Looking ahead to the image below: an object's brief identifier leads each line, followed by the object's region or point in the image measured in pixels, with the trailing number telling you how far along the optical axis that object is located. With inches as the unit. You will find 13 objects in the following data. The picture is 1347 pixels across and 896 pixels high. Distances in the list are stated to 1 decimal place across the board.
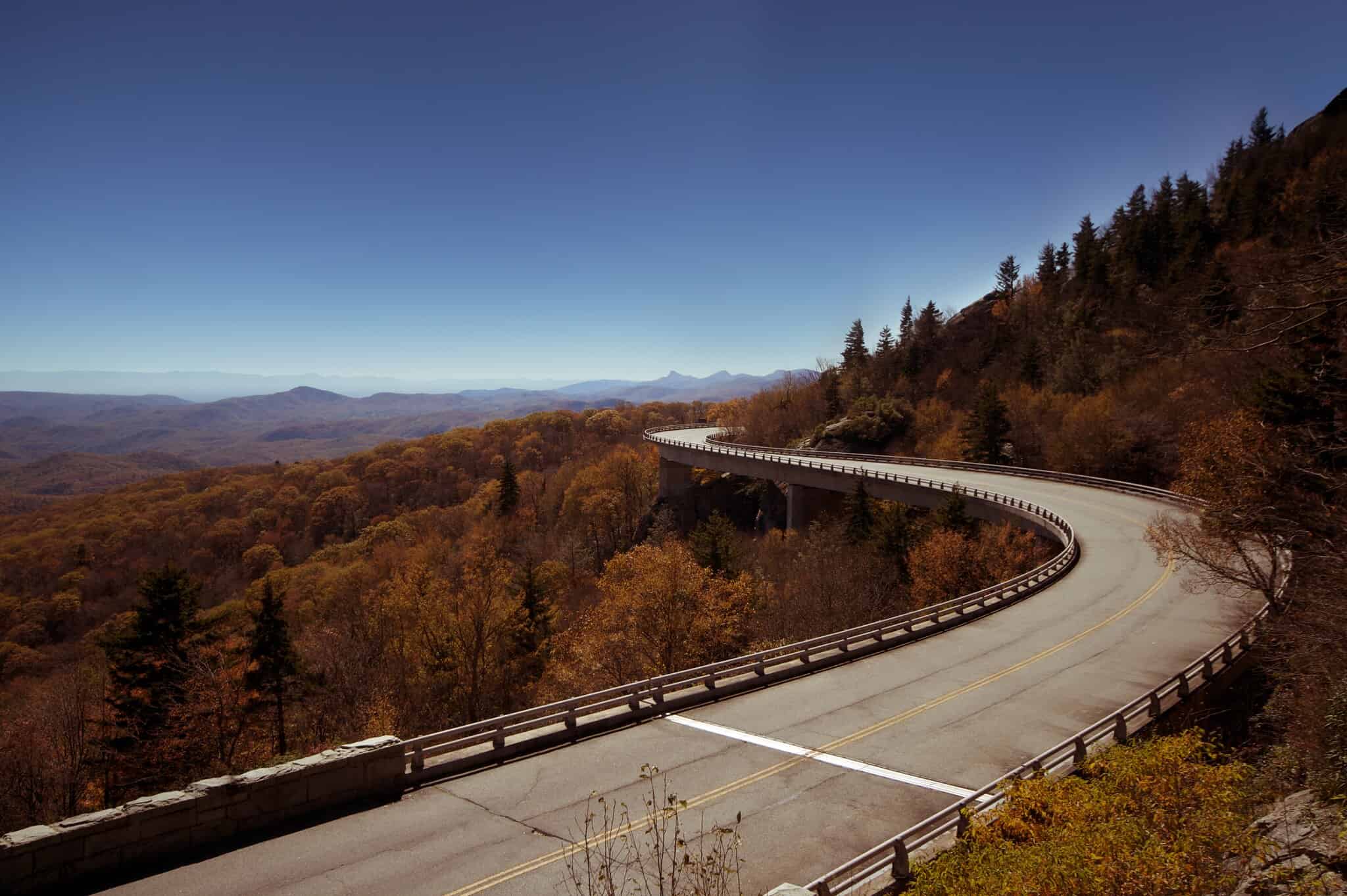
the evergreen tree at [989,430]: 2158.0
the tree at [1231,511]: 714.2
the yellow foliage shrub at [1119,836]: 255.8
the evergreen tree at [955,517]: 1453.6
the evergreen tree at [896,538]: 1566.2
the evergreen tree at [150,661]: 940.0
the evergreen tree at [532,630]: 1560.0
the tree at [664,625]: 1112.8
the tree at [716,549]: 1473.9
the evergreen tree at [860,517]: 1736.0
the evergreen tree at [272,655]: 1127.6
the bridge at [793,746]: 366.3
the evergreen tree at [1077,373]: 2316.7
